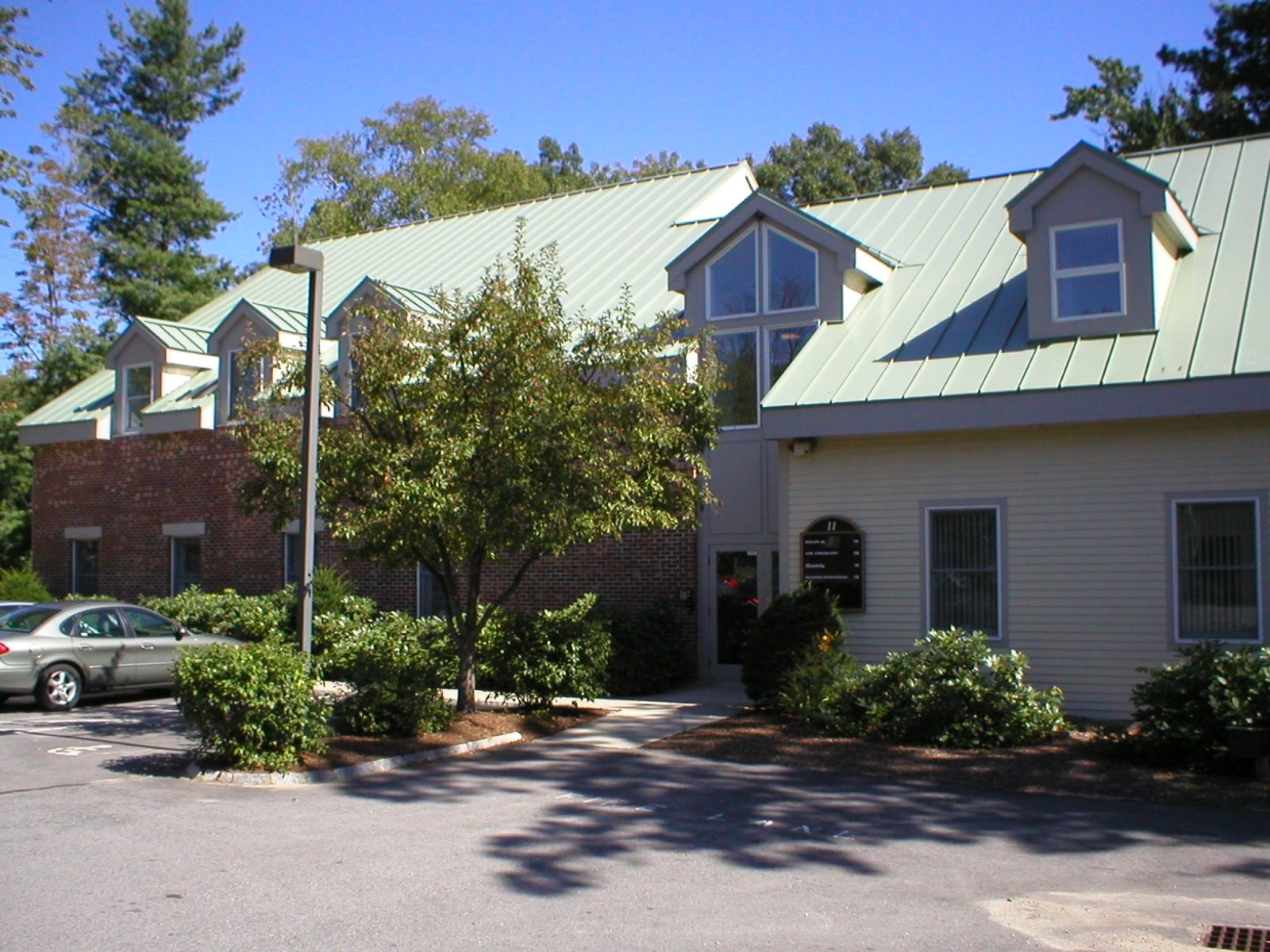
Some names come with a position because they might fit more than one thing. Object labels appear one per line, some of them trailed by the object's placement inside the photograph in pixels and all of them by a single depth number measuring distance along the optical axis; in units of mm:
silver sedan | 15906
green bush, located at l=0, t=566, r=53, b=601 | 25141
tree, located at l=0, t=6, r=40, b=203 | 19234
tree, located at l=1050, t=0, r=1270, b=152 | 30203
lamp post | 11883
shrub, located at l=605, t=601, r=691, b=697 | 17109
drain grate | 6516
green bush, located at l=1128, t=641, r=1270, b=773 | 11125
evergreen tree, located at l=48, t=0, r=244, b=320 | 43250
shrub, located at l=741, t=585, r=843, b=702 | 14914
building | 13766
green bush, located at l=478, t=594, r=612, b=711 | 15211
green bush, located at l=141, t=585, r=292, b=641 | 21250
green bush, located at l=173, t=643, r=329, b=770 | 11227
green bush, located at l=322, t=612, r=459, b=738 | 13078
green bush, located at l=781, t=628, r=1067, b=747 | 12664
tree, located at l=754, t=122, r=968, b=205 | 48969
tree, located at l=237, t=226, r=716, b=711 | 12578
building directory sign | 15461
